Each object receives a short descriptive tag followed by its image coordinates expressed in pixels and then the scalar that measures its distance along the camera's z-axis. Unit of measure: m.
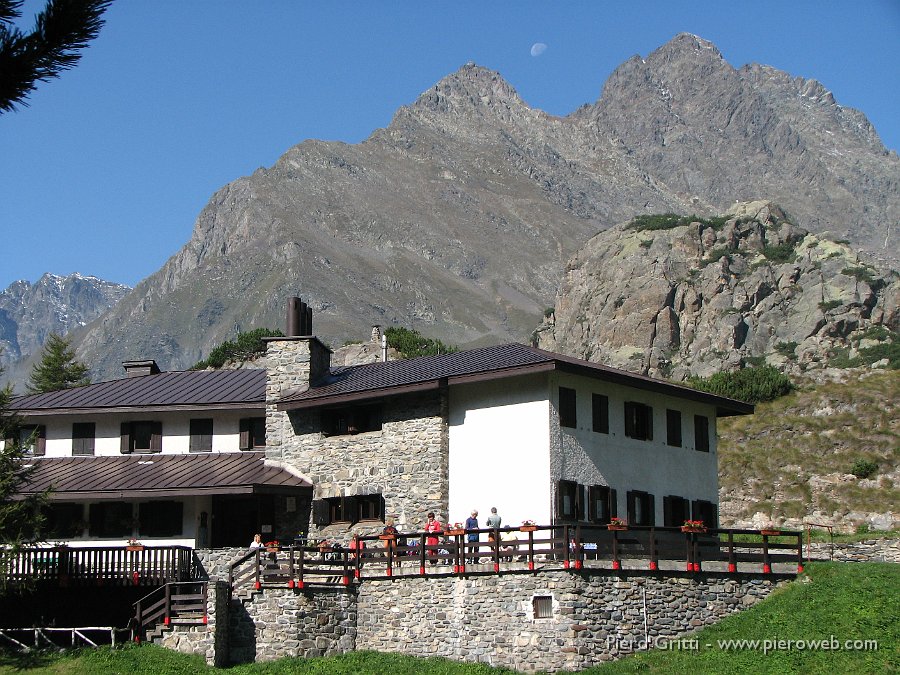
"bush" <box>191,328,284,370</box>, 97.56
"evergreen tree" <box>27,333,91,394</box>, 95.12
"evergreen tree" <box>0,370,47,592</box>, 29.52
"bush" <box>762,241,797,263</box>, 125.57
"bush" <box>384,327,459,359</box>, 89.85
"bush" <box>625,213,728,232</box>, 135.62
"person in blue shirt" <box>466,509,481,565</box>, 29.42
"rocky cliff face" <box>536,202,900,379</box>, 112.25
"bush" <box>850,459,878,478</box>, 57.84
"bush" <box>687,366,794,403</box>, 70.06
